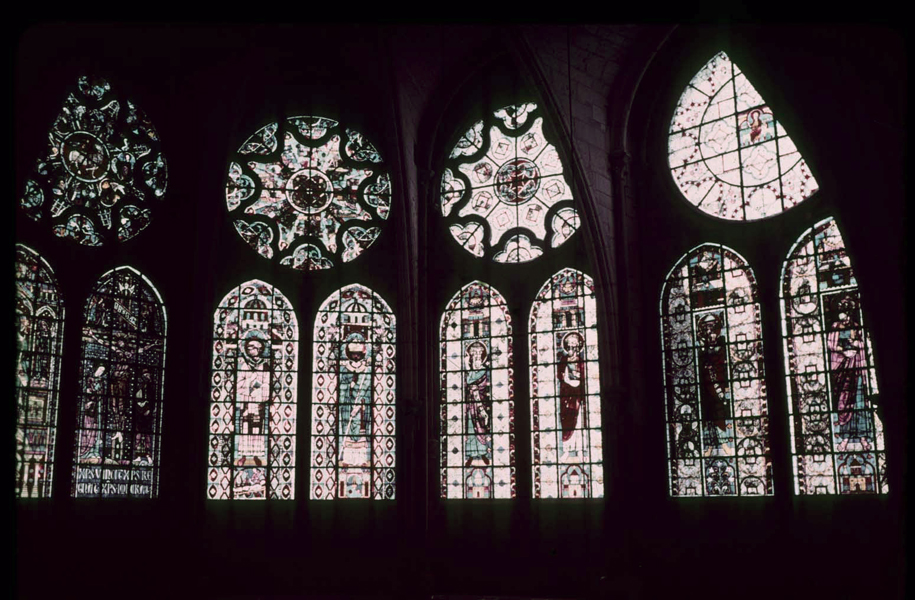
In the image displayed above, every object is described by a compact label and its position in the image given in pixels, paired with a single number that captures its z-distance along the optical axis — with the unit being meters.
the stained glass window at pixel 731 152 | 12.59
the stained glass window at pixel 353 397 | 13.56
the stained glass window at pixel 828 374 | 11.19
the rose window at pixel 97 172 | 12.61
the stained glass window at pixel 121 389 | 12.05
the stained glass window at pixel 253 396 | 13.25
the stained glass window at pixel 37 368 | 11.36
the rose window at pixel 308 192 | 14.34
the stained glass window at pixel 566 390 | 13.09
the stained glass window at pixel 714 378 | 12.07
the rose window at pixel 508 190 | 14.25
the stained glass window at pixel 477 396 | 13.58
